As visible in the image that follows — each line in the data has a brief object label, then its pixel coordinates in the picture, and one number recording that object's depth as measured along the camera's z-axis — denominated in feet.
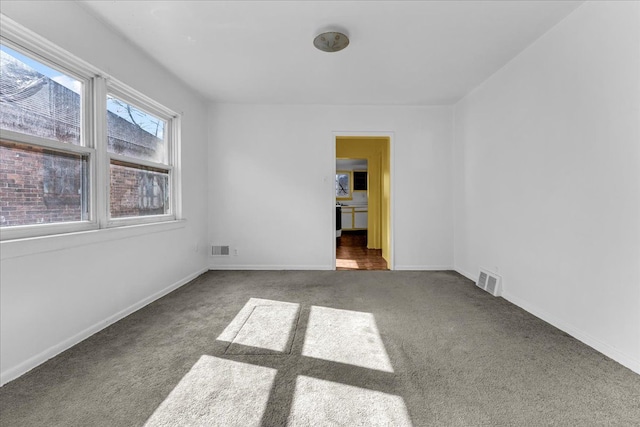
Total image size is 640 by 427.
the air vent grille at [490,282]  10.25
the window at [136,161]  8.50
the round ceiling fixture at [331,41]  8.04
